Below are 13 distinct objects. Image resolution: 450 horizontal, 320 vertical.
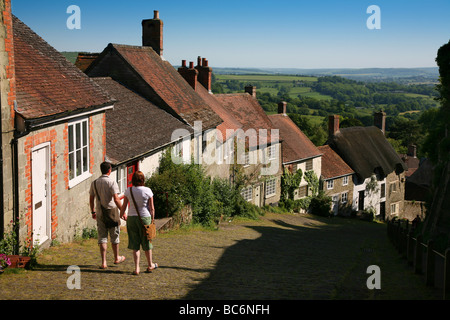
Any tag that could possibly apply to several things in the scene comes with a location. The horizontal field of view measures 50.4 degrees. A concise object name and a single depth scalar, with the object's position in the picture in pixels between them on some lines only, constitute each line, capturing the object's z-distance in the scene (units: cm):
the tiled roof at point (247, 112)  3294
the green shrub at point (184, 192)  1694
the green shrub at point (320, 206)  3900
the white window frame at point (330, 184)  4103
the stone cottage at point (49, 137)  923
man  886
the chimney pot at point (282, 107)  4228
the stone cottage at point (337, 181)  4084
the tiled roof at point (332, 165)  4078
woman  854
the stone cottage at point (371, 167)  4362
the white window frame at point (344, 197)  4247
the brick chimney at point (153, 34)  2664
